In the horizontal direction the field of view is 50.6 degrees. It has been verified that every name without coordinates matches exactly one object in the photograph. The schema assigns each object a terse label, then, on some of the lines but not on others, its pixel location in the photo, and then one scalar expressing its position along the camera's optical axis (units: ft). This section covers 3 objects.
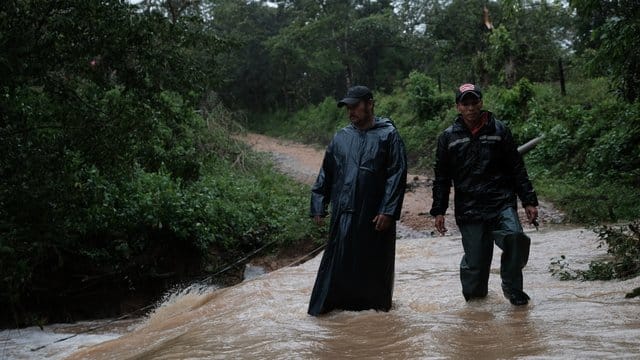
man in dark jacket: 16.37
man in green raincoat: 16.84
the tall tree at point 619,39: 31.04
